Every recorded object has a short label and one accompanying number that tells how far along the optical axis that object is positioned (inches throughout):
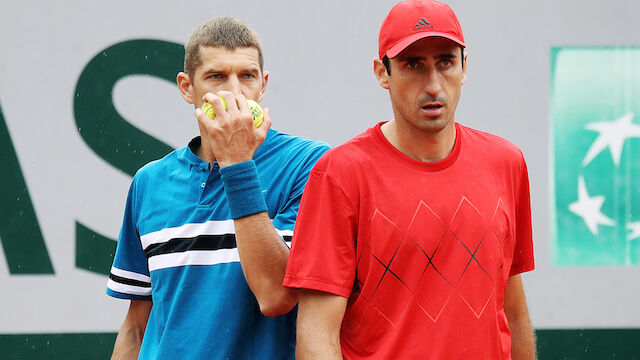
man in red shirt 437.8
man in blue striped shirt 444.0
